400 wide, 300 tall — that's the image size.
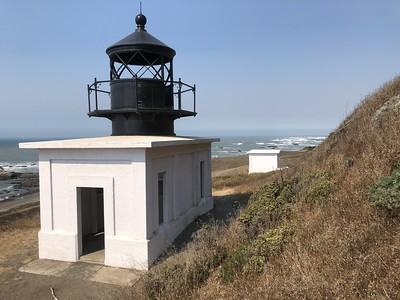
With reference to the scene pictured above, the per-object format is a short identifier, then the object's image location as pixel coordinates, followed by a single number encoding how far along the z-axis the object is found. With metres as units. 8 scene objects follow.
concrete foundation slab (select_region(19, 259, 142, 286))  7.73
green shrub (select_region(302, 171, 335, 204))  6.13
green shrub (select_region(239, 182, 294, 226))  6.71
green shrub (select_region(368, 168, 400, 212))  4.30
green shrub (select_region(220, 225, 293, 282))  4.84
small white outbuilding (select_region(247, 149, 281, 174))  25.66
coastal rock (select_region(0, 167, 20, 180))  45.33
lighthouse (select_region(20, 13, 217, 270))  8.53
